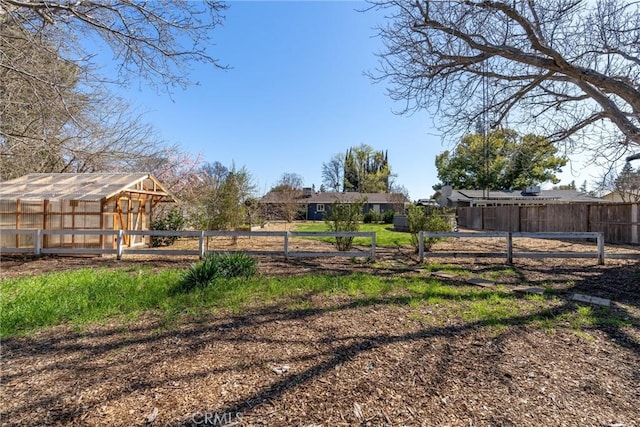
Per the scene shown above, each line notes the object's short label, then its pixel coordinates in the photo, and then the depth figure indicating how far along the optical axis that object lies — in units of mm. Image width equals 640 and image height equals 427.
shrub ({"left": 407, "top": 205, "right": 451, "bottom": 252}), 10289
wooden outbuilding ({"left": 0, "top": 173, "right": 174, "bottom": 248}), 10055
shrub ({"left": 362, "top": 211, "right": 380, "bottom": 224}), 32875
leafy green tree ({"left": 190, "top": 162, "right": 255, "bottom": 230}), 12539
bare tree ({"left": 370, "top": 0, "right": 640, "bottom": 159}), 6126
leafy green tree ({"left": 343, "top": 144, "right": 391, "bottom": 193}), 49969
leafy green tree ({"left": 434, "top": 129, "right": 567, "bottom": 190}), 35688
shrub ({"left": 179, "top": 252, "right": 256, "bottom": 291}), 5441
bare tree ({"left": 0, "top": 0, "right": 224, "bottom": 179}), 5688
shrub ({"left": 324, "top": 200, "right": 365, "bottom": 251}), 9867
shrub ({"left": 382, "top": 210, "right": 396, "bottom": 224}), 32375
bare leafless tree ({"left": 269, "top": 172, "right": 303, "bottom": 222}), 27578
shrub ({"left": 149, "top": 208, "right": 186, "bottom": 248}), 12871
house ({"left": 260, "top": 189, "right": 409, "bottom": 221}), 40469
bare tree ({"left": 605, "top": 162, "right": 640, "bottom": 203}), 19975
